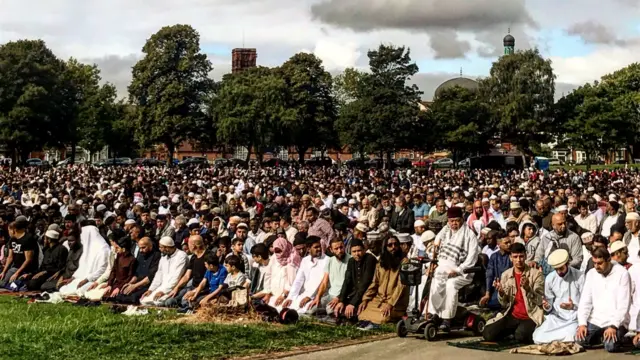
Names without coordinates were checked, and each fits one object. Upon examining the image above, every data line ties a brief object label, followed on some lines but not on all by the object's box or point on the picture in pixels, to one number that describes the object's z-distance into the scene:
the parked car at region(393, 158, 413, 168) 60.88
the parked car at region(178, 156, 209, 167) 55.95
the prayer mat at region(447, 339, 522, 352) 8.23
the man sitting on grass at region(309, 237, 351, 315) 10.10
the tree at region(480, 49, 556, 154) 57.19
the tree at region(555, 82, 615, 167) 55.03
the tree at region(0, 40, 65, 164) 50.47
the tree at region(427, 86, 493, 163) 56.78
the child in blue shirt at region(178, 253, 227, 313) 10.45
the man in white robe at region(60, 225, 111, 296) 12.16
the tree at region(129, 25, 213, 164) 57.47
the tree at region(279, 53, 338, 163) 57.91
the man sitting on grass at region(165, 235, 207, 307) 10.95
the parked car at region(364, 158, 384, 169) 58.62
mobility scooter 8.05
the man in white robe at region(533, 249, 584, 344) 8.24
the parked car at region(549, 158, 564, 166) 85.95
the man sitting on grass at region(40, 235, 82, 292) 12.40
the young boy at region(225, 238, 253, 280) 10.40
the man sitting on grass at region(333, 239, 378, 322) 9.52
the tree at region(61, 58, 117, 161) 55.50
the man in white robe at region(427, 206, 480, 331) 9.09
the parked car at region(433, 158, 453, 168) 66.69
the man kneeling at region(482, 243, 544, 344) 8.38
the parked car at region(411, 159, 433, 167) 60.56
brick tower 117.00
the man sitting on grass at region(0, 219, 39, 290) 12.70
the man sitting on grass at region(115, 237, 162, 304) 11.45
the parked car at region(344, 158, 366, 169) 58.19
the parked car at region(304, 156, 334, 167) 61.37
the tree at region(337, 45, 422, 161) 52.47
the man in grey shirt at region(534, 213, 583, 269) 10.50
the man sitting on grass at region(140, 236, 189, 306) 11.12
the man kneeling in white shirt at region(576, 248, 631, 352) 7.98
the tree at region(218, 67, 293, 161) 53.16
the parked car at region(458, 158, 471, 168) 59.99
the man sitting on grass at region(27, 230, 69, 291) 12.57
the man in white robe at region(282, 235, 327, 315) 10.29
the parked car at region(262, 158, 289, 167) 59.39
